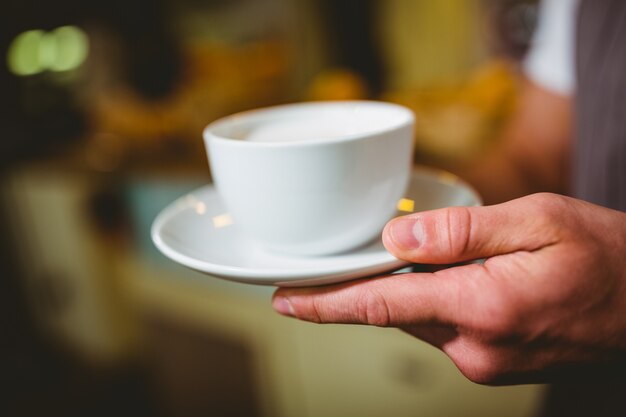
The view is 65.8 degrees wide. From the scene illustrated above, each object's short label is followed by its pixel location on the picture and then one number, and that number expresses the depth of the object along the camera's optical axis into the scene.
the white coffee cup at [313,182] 0.34
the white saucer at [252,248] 0.33
